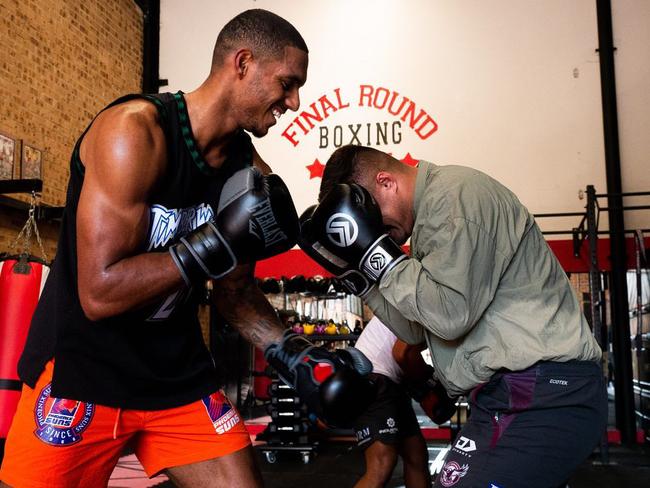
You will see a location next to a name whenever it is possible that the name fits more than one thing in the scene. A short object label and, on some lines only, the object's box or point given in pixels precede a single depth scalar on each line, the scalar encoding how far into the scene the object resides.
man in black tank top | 1.64
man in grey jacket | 1.78
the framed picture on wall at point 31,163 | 5.31
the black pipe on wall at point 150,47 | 7.68
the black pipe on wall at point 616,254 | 6.05
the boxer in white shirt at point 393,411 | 3.38
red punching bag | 3.63
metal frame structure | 6.01
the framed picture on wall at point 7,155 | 5.03
